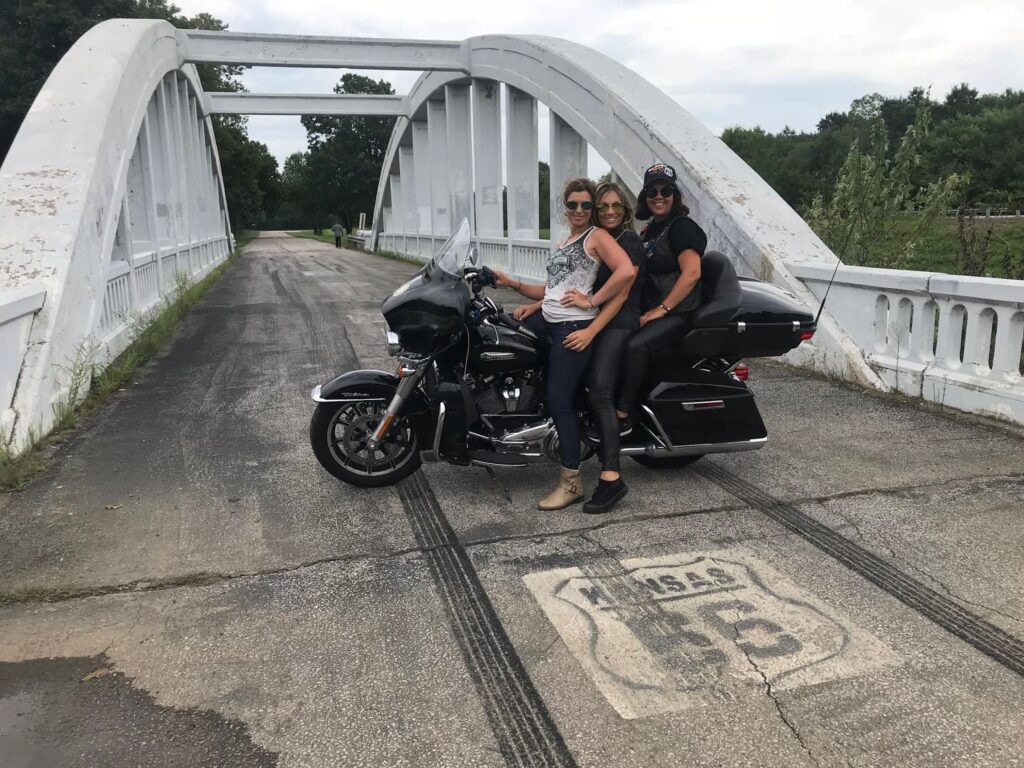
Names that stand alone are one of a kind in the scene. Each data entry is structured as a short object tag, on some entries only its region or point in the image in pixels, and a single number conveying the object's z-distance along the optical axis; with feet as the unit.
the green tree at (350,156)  261.44
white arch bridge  17.85
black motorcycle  12.85
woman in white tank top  12.10
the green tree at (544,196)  151.24
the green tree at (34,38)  103.86
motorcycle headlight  12.76
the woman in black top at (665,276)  12.75
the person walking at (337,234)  153.48
